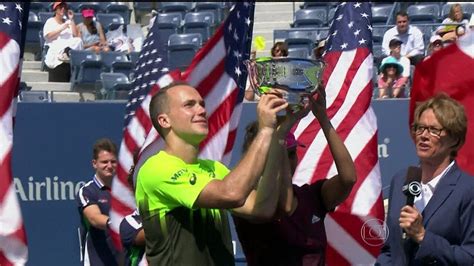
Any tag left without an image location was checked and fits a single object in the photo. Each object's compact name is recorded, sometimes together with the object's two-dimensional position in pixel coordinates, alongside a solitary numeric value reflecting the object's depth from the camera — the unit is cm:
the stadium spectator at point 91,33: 1908
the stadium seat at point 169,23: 2041
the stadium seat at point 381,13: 1972
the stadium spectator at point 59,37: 1839
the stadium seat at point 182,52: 1783
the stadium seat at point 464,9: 1770
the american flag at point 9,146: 727
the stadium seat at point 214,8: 2089
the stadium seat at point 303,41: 1803
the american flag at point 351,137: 807
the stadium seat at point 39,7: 2097
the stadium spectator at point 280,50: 1527
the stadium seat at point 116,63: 1784
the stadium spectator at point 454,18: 1568
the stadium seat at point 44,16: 2000
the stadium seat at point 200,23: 2028
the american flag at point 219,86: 863
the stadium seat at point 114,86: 1448
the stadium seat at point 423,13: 1895
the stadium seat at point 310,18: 2014
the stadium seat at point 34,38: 1953
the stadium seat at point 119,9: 2142
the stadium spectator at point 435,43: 1395
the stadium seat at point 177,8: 2181
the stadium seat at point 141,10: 2231
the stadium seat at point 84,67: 1767
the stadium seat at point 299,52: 1761
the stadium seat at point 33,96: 1414
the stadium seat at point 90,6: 2159
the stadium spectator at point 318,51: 1296
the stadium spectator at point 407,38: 1627
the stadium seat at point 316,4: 2073
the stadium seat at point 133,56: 1848
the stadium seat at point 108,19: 2048
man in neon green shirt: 559
